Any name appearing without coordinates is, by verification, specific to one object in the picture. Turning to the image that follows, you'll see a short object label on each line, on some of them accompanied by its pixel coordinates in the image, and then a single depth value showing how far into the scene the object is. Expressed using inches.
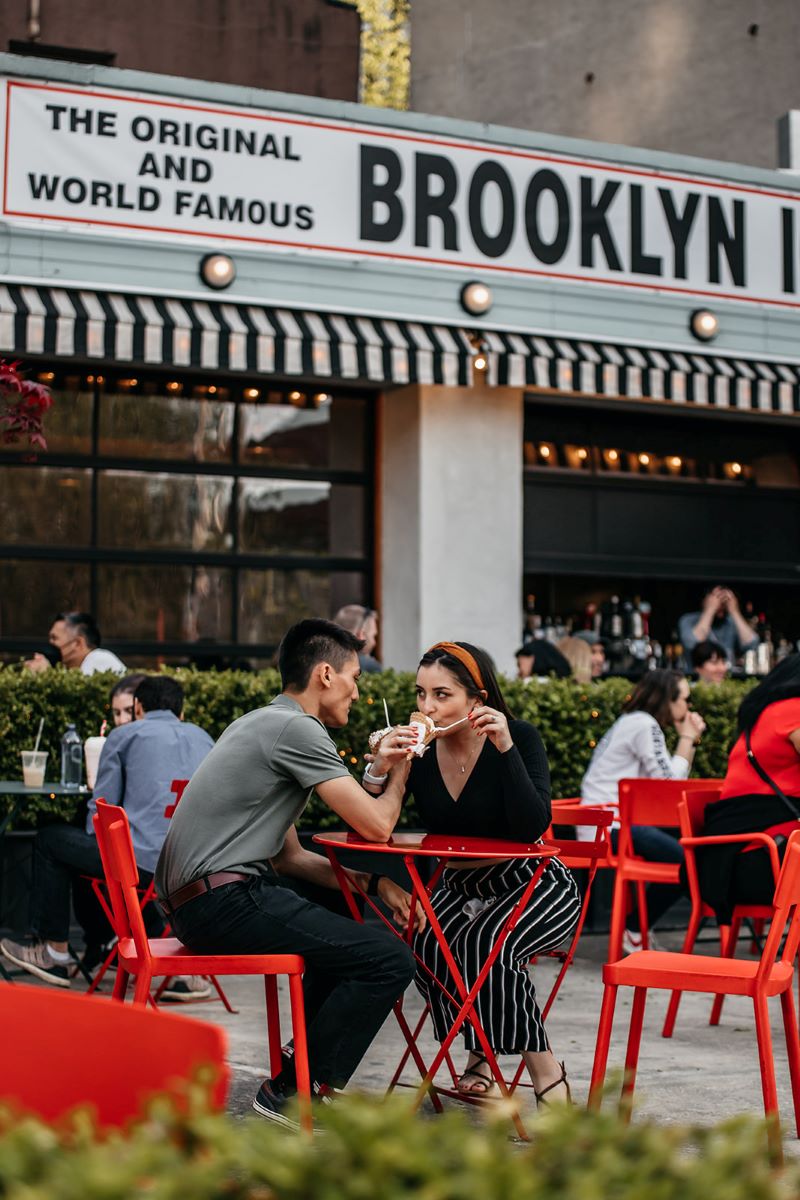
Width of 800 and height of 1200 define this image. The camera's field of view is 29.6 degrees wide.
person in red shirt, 246.1
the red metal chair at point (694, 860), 242.5
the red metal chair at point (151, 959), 177.9
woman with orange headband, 194.9
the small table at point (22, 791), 280.2
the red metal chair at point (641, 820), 292.2
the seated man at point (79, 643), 378.6
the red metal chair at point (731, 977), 180.5
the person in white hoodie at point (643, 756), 322.7
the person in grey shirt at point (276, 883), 181.6
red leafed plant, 241.8
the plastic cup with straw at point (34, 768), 293.4
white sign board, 397.4
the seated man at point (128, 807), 269.4
